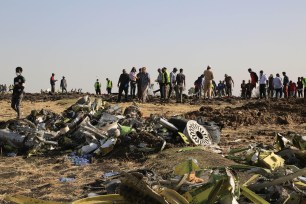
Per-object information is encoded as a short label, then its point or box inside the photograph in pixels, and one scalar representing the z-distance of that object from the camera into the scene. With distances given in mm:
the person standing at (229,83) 26000
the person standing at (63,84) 31723
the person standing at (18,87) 12797
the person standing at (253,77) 22312
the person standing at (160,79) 20447
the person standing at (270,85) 23725
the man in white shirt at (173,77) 20891
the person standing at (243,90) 26905
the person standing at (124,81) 19109
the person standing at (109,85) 30703
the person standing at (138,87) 19688
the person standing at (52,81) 29819
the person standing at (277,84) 23022
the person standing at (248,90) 24638
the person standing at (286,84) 24688
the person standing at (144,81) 19297
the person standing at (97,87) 29766
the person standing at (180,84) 20828
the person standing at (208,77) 20594
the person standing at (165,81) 20056
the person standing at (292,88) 26281
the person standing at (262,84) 21652
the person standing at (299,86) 25627
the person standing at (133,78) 20453
